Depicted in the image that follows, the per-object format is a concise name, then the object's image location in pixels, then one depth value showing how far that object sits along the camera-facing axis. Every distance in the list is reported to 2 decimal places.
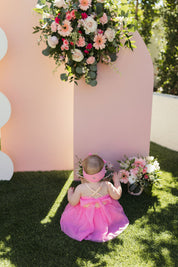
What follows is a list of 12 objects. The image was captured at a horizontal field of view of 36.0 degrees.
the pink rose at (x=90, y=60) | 3.66
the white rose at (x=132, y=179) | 3.93
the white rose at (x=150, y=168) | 3.97
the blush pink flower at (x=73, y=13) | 3.40
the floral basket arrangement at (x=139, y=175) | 3.92
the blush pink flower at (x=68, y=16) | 3.43
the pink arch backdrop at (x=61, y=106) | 4.10
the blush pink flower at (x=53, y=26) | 3.49
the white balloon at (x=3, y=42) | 3.95
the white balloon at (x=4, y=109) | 4.10
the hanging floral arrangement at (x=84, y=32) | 3.44
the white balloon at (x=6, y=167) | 4.28
